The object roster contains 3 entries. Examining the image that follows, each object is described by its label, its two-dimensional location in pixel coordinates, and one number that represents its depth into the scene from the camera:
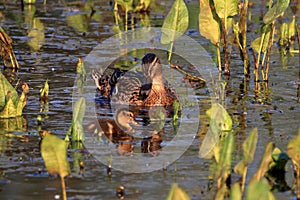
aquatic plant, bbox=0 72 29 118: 15.87
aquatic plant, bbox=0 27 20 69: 20.20
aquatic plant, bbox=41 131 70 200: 10.87
